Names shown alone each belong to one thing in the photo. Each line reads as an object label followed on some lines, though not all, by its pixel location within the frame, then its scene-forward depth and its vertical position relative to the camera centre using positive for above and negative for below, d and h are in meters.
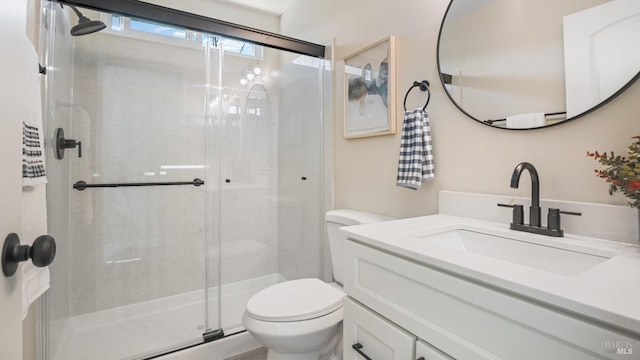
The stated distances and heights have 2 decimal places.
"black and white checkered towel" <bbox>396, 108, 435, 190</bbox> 1.34 +0.12
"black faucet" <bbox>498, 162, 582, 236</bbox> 0.90 -0.12
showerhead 1.63 +0.86
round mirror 0.86 +0.42
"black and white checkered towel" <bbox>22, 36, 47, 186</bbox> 0.69 +0.12
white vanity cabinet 0.47 -0.29
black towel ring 1.39 +0.44
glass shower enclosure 1.90 -0.03
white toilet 1.20 -0.60
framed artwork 1.59 +0.52
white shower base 1.69 -1.00
